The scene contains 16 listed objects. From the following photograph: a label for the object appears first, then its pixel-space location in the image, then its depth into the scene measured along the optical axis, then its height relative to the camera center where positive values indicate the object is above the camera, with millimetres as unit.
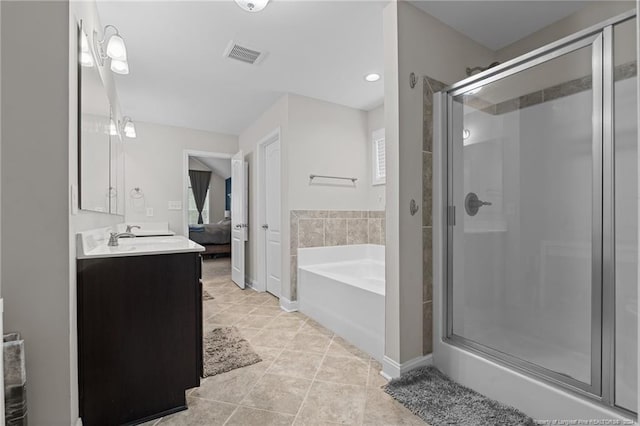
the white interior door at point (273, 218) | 3717 -70
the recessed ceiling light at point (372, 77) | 2922 +1319
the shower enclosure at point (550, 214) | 1372 -13
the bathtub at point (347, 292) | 2246 -706
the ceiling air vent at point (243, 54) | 2443 +1332
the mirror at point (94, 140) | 1437 +441
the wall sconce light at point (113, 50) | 1734 +958
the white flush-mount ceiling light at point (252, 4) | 1814 +1256
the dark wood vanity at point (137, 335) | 1399 -612
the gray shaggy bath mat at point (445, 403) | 1502 -1037
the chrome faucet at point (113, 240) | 2021 -187
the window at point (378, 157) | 3682 +678
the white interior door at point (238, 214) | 4316 -24
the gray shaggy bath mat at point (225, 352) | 2080 -1049
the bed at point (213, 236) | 7148 -576
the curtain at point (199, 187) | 9391 +799
